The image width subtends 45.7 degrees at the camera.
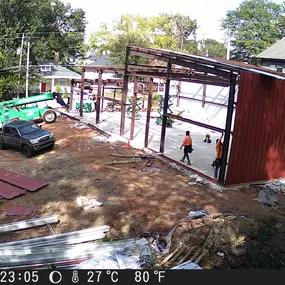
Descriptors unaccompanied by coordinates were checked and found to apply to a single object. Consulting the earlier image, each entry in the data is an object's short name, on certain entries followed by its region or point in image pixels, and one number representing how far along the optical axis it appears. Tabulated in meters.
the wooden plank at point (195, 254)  7.82
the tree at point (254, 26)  56.75
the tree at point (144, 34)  56.42
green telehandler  23.81
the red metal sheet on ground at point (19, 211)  10.66
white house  47.16
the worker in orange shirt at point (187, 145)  15.50
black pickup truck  17.75
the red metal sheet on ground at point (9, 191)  12.23
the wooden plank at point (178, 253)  7.83
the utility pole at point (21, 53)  34.70
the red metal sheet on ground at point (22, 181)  13.02
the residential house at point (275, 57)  36.94
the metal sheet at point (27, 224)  9.42
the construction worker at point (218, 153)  13.57
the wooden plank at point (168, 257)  7.66
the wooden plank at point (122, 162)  15.80
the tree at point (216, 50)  82.34
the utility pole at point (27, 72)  33.69
